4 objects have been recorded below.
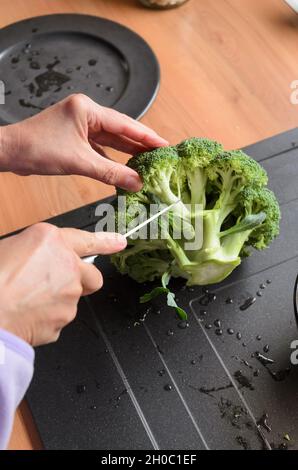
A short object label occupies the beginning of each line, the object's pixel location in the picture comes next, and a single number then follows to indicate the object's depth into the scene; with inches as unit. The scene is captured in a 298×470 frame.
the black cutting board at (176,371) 31.0
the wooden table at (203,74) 42.4
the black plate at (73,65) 46.7
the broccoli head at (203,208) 33.7
